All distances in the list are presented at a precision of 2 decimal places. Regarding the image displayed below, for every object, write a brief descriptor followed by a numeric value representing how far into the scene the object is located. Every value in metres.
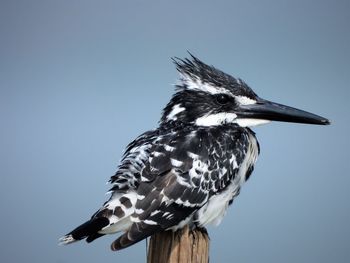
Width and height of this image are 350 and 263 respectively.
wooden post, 6.67
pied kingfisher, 7.16
